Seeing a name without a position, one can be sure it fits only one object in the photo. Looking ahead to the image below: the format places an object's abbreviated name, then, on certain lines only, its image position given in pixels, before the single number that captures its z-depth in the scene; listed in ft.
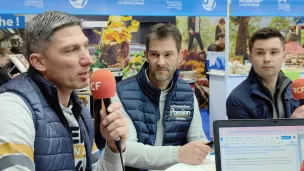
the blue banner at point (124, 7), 10.93
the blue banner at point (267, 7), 13.97
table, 6.38
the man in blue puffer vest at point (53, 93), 4.36
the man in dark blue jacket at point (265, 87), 8.05
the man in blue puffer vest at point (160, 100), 7.95
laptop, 4.68
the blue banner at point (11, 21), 10.94
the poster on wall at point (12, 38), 10.59
